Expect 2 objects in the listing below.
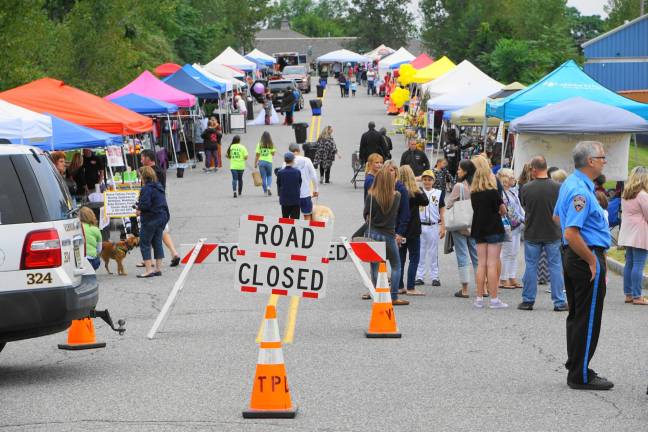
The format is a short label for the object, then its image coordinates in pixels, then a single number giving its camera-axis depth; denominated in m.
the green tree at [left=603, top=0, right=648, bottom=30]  107.31
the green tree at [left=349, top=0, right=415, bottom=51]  133.88
